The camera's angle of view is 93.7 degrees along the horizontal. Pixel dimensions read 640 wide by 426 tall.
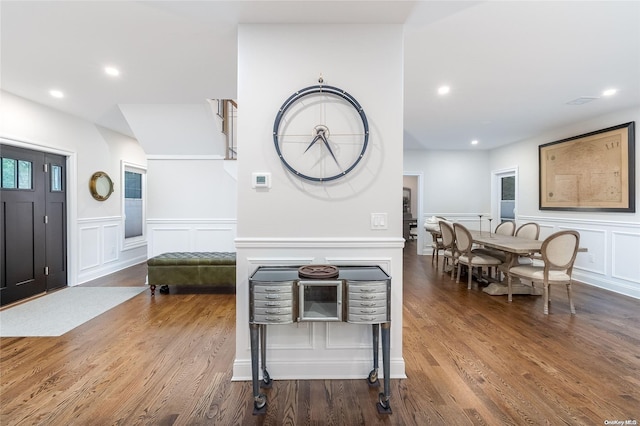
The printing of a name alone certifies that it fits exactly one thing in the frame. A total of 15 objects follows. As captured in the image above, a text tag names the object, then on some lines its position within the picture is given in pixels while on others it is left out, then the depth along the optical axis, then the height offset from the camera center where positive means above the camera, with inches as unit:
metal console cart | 72.1 -22.8
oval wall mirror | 194.7 +16.6
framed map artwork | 164.6 +24.7
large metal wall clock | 85.3 +21.5
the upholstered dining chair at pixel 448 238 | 198.1 -18.1
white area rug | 118.7 -46.3
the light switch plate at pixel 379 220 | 85.8 -2.6
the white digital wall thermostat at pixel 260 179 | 85.2 +9.0
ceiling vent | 147.7 +56.2
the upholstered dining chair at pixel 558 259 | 132.6 -21.5
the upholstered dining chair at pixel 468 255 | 172.4 -26.8
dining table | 143.6 -19.1
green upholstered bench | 163.8 -33.3
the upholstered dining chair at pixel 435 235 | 233.3 -19.9
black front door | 145.1 -6.7
